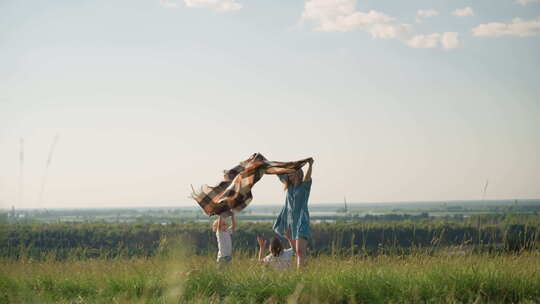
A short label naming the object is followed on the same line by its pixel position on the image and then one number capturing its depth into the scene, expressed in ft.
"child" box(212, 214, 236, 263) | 32.63
